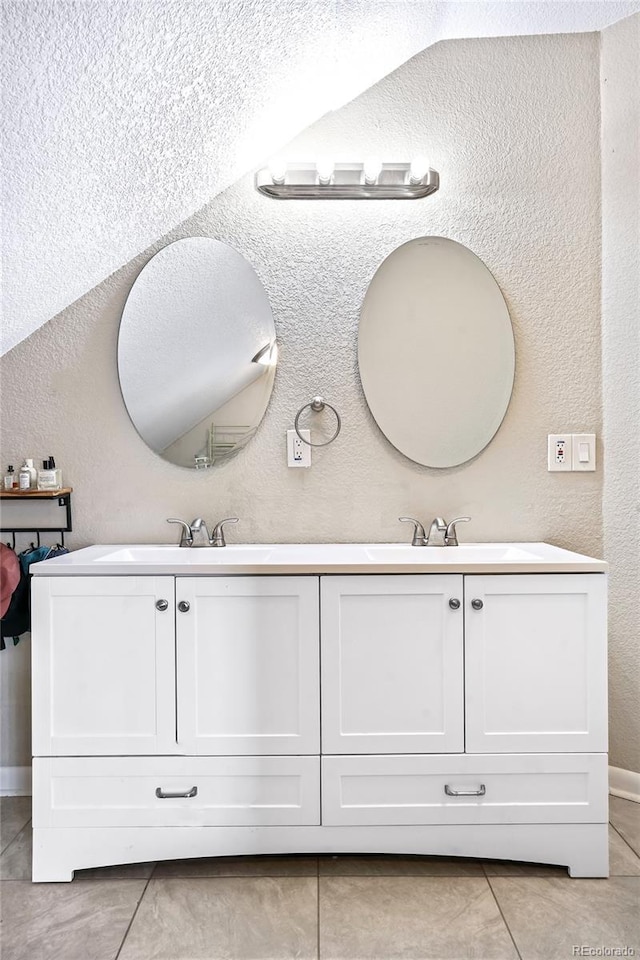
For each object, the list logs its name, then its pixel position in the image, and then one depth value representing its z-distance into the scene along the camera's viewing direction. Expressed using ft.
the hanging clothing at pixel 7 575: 6.49
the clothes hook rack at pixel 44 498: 6.99
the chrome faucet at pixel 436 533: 7.09
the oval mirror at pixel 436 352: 7.33
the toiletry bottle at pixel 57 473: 7.24
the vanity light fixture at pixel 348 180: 7.02
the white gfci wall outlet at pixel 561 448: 7.34
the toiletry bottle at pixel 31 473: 7.22
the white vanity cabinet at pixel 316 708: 5.73
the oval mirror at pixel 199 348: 7.30
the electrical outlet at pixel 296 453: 7.32
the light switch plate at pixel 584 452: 7.32
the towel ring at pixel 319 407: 7.27
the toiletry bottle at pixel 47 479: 7.10
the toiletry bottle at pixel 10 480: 7.20
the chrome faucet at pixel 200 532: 7.14
